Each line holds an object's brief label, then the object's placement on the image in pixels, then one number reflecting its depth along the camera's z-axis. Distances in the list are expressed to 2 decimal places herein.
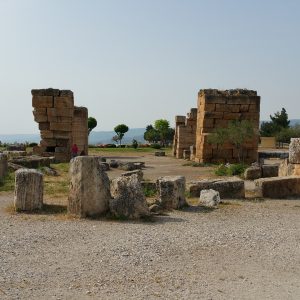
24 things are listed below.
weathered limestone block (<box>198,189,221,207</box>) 10.68
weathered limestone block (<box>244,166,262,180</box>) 15.78
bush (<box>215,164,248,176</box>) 16.83
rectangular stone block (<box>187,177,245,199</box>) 12.03
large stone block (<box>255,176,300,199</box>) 12.27
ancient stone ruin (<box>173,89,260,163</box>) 22.86
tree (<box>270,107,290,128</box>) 74.32
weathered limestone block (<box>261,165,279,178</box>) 15.98
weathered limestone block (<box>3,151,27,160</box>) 22.46
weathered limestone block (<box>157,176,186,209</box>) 10.16
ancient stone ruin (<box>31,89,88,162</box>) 23.25
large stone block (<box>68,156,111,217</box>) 9.05
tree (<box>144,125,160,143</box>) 63.97
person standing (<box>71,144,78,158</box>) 22.56
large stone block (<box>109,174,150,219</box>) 9.01
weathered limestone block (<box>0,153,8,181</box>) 14.46
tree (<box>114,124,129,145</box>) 56.56
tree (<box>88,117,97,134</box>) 49.72
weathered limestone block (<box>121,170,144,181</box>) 14.34
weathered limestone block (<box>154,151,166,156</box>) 31.63
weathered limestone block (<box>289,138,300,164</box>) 13.98
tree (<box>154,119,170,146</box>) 58.24
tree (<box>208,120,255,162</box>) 20.98
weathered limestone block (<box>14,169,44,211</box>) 9.67
